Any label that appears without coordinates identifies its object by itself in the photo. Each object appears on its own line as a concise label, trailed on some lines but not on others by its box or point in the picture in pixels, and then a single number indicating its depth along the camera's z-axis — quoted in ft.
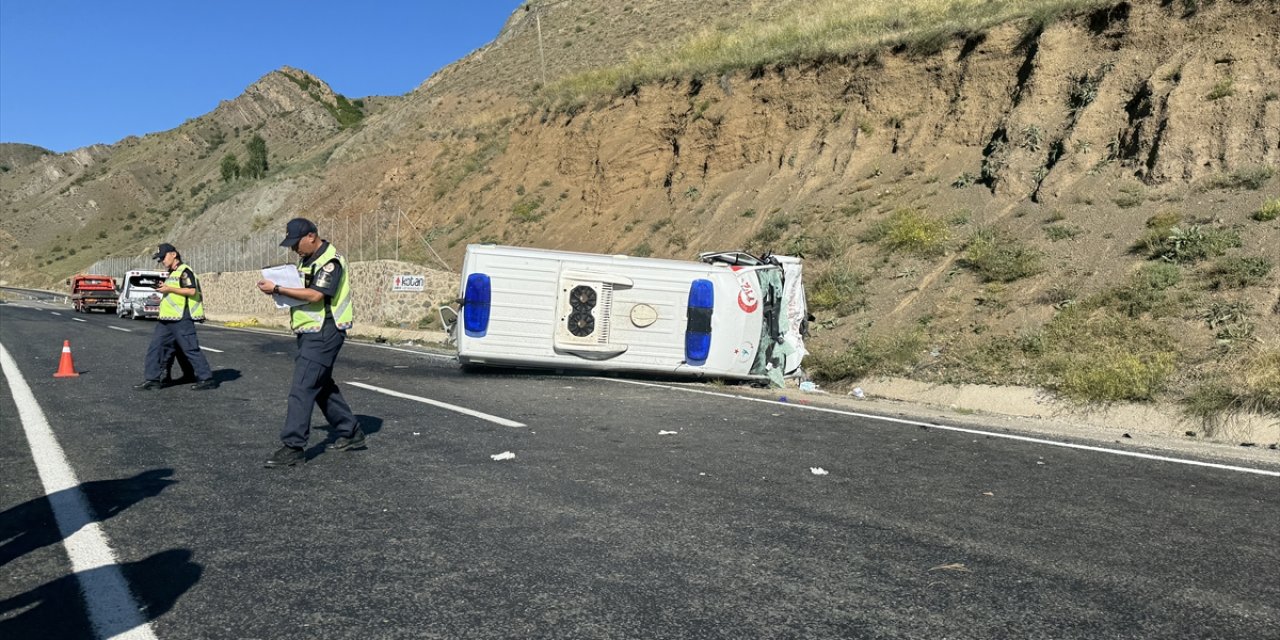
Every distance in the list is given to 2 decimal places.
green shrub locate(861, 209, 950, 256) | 57.00
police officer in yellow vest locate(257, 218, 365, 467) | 21.58
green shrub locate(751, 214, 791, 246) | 70.79
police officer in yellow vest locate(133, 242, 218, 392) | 37.18
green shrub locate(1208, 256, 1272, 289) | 40.22
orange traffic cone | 40.85
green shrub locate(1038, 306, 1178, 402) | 33.76
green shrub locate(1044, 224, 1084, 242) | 51.78
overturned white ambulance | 43.11
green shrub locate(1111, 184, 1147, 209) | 51.80
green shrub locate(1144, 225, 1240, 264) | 43.75
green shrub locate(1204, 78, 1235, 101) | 52.91
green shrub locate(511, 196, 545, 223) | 107.93
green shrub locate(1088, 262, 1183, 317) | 41.39
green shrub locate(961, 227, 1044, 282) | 49.93
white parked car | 103.51
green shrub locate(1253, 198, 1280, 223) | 44.29
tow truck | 125.29
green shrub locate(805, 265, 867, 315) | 54.60
